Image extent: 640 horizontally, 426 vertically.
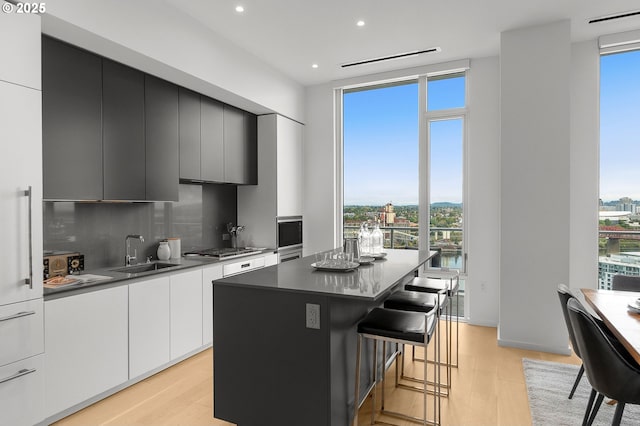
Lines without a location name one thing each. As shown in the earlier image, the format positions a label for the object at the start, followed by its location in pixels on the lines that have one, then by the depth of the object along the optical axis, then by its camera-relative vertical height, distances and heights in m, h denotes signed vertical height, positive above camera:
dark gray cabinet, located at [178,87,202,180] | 3.76 +0.77
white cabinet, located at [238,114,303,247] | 4.77 +0.27
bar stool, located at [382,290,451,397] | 2.74 -0.69
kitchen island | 2.03 -0.77
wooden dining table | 1.79 -0.61
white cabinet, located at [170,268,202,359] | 3.30 -0.92
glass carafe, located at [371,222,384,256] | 3.25 -0.27
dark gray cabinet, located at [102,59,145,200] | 3.01 +0.64
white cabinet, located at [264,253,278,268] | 4.52 -0.60
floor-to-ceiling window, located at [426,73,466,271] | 4.68 +0.55
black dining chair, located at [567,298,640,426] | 1.88 -0.79
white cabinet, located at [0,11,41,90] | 2.14 +0.94
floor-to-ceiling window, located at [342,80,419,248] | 4.95 +0.66
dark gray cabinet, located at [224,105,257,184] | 4.37 +0.76
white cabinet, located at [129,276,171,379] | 2.91 -0.92
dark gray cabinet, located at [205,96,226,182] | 4.03 +0.75
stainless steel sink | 3.34 -0.53
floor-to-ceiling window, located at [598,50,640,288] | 3.96 +0.45
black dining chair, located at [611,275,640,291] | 3.00 -0.59
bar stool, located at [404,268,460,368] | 3.18 -0.65
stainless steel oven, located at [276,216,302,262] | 4.82 -0.37
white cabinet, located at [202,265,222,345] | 3.64 -0.88
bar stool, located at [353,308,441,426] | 2.09 -0.68
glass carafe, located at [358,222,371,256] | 3.25 -0.26
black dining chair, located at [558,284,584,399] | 2.27 -0.58
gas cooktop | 4.02 -0.48
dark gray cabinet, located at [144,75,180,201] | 3.39 +0.65
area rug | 2.48 -1.37
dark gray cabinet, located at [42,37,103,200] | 2.59 +0.63
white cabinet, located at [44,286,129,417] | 2.39 -0.92
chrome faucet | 3.50 -0.36
